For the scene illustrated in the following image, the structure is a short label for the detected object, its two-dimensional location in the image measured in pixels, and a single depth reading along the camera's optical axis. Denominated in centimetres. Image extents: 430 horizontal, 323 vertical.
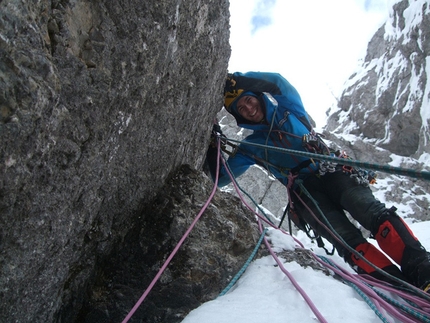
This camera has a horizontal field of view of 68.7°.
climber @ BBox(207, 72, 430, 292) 243
